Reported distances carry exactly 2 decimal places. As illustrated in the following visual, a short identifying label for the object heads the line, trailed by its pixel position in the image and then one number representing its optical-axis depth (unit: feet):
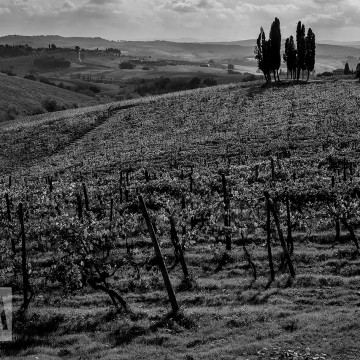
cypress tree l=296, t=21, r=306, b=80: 317.42
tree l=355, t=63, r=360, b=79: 292.65
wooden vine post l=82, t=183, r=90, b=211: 109.89
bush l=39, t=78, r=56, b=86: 581.69
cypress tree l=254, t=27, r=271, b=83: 315.17
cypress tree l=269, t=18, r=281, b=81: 313.32
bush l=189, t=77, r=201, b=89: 523.46
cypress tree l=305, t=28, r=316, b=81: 320.09
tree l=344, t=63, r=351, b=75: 365.03
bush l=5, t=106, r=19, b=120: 376.68
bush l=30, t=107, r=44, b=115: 396.35
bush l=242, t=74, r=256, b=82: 508.78
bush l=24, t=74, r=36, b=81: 591.21
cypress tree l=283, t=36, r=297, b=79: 321.11
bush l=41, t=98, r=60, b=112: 416.67
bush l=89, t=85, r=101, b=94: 591.66
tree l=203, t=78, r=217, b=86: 528.79
